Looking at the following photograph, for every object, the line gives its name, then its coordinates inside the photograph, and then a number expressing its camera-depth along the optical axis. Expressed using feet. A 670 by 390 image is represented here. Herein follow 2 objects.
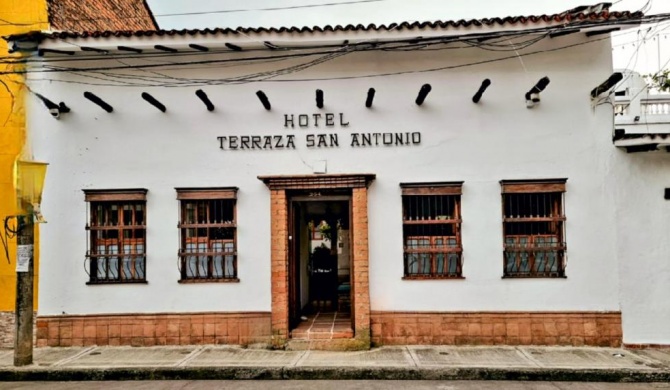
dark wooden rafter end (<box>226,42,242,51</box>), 27.09
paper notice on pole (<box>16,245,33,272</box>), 24.84
